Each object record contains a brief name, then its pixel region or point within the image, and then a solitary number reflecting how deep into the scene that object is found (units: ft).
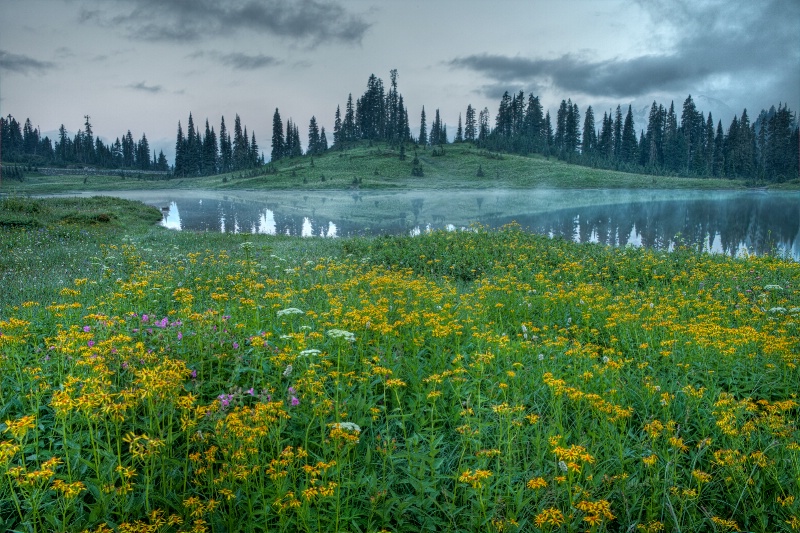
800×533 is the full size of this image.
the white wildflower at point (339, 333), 16.44
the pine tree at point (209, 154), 471.62
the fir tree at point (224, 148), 500.33
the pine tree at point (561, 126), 475.72
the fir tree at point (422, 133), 474.45
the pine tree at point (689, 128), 424.87
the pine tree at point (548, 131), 486.79
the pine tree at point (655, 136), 431.02
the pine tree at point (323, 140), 481.05
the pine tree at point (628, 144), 453.17
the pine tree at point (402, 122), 463.83
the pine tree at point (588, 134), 466.70
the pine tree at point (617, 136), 461.78
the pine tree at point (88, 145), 520.67
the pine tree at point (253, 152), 458.58
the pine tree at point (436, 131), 484.74
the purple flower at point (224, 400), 13.21
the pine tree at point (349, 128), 483.10
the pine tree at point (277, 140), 481.05
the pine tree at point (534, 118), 488.02
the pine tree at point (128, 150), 557.74
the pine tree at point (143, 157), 556.51
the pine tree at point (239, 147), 457.27
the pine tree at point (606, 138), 465.06
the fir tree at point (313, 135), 479.82
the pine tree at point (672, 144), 424.05
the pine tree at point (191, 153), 467.93
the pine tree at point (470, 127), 514.27
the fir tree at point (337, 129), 487.45
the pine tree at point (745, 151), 354.88
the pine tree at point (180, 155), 467.93
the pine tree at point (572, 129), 469.16
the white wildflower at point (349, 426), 12.13
